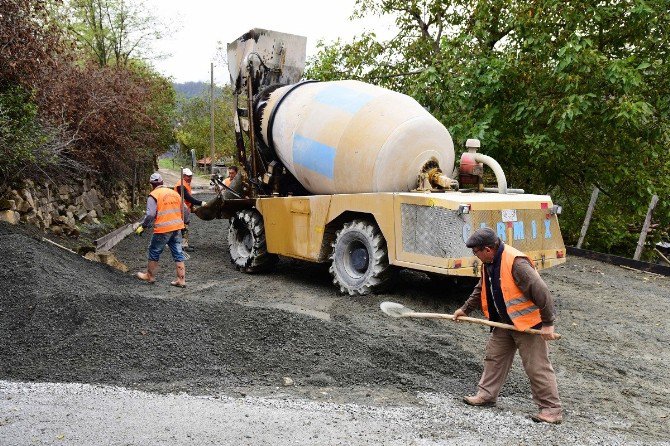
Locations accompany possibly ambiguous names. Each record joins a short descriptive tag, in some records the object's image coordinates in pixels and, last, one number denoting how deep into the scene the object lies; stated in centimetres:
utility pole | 4044
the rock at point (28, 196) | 1057
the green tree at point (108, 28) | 2466
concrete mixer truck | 696
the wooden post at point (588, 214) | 1227
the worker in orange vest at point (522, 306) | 432
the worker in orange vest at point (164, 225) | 828
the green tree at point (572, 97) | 1093
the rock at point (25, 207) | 1036
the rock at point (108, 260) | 936
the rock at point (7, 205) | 974
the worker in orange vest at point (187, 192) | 1031
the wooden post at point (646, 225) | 1134
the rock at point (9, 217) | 957
